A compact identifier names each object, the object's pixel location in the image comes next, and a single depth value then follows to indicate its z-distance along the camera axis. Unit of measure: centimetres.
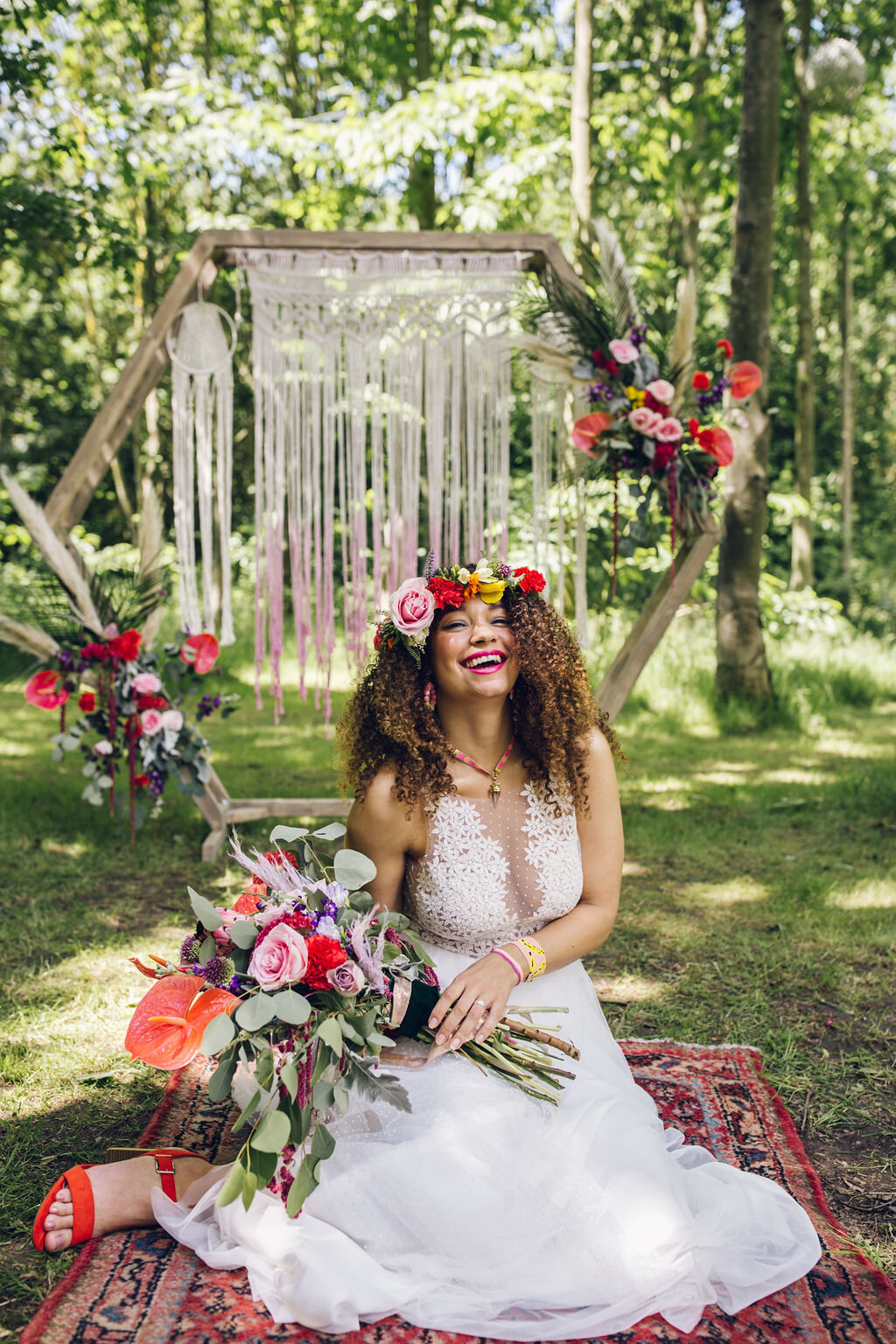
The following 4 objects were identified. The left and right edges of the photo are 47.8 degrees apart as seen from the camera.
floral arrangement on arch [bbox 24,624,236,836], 391
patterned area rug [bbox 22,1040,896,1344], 160
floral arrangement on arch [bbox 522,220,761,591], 343
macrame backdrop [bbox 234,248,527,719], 366
